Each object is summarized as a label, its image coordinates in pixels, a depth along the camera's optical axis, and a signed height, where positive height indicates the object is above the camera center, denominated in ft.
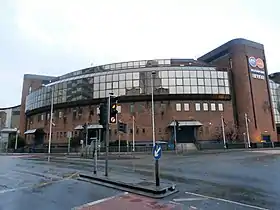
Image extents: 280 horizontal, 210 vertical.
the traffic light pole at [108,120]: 40.33 +4.37
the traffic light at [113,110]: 40.93 +6.23
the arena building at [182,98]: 180.96 +37.59
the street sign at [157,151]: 31.42 -0.68
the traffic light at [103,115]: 41.16 +5.46
